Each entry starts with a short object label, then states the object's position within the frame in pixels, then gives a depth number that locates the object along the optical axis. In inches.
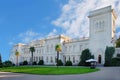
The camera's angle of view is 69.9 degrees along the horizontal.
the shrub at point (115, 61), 870.3
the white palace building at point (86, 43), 969.8
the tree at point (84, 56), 981.0
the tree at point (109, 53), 897.2
